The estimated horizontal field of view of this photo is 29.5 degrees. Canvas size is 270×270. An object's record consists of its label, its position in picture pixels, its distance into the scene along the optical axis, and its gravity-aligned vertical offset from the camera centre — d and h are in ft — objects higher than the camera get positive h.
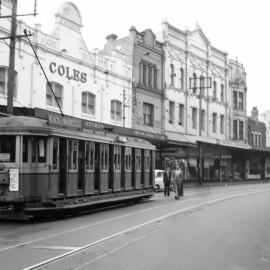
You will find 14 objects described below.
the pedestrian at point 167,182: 88.48 -2.11
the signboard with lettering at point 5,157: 47.42 +1.06
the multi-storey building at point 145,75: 120.98 +23.37
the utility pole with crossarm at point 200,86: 145.48 +24.84
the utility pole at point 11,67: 62.13 +12.31
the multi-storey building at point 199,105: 138.00 +19.63
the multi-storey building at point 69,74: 83.10 +17.74
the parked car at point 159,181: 110.63 -2.43
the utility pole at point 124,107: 113.19 +13.72
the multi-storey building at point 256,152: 189.06 +6.72
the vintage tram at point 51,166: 46.83 +0.24
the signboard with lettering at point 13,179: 46.16 -0.99
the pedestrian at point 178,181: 79.66 -1.80
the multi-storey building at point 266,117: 224.02 +23.73
